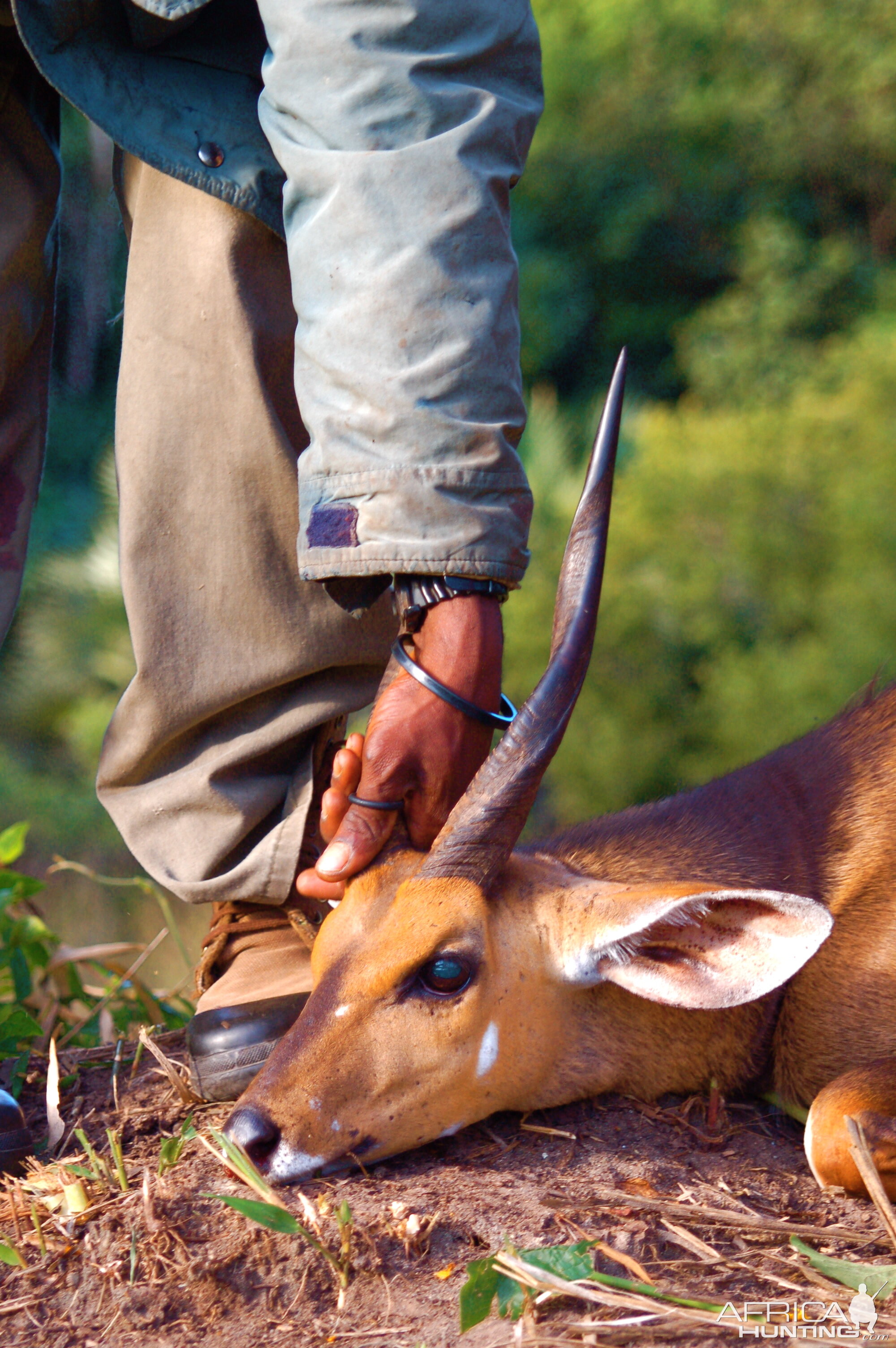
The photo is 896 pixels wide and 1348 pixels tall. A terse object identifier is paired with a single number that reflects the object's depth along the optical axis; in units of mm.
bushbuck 4180
